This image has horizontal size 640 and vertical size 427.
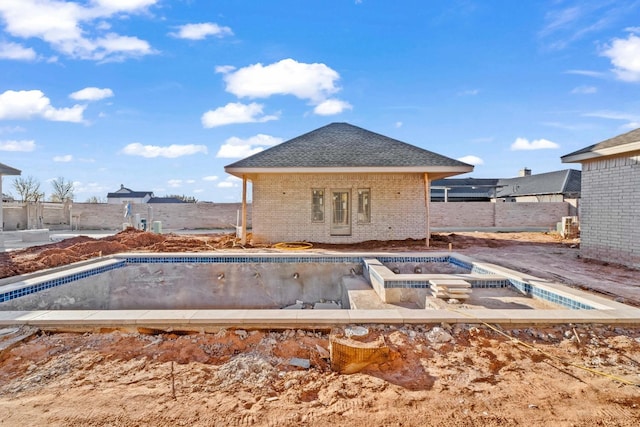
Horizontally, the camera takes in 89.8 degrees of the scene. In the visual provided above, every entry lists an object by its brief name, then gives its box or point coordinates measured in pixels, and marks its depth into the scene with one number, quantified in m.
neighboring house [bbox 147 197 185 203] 43.22
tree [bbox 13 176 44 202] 36.28
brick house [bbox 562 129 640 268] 8.01
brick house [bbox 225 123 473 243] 11.99
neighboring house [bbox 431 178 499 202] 31.67
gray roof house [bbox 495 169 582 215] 26.14
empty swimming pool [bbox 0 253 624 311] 6.93
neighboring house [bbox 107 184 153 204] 46.25
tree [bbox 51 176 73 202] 40.88
